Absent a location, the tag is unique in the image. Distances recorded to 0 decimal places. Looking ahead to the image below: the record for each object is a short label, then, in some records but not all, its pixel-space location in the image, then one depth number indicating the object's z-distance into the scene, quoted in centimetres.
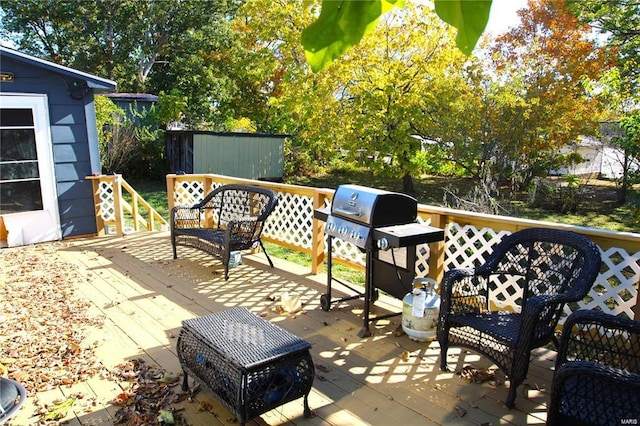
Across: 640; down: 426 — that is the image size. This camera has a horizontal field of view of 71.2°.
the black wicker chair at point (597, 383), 188
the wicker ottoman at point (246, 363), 221
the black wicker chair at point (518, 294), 249
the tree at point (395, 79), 1040
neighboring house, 1091
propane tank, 327
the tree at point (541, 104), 1016
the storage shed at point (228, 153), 1237
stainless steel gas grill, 330
